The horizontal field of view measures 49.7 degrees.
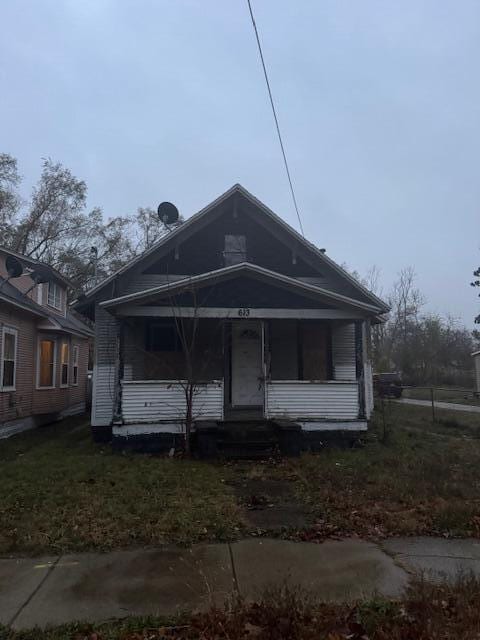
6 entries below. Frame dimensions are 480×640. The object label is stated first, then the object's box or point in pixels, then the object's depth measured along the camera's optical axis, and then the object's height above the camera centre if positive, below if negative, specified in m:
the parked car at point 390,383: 29.06 -0.54
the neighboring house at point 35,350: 13.92 +0.88
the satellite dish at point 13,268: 14.91 +3.14
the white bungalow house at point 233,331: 10.97 +1.12
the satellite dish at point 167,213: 15.38 +4.84
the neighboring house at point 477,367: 36.94 +0.43
